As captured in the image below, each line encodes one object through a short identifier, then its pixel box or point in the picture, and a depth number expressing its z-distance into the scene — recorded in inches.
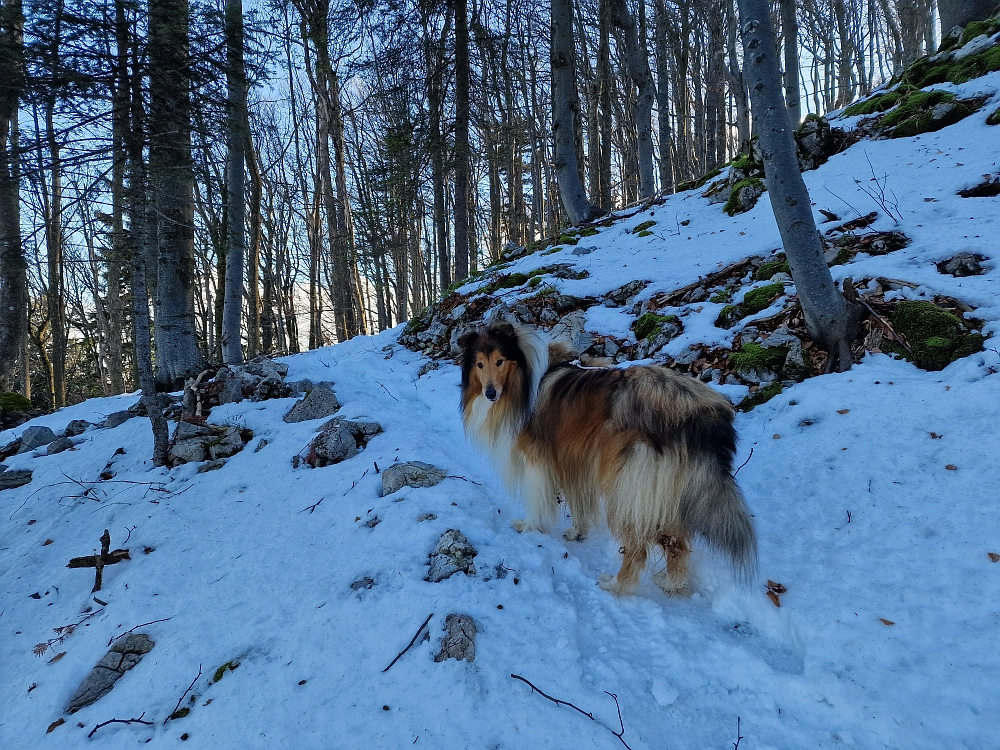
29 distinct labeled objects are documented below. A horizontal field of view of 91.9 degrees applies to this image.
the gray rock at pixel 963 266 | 157.2
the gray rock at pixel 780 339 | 166.4
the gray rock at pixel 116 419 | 225.6
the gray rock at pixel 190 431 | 192.7
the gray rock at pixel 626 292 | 255.0
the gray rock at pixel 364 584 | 108.5
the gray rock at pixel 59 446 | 207.9
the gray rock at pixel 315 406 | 205.4
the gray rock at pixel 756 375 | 164.4
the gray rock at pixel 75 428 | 224.2
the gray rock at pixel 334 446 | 169.9
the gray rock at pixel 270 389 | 228.2
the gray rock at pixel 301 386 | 233.5
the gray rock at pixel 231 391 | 225.1
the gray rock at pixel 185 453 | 183.0
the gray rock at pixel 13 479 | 185.0
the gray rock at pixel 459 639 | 88.9
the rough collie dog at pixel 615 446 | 94.5
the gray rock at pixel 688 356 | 187.8
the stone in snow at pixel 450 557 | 109.6
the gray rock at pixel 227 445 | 185.5
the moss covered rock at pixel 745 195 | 299.3
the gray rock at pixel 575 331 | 222.5
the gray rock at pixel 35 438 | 218.3
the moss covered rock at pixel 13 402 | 283.5
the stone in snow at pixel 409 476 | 144.9
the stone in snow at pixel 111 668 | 95.2
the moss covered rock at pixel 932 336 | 132.6
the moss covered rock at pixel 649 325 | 211.8
